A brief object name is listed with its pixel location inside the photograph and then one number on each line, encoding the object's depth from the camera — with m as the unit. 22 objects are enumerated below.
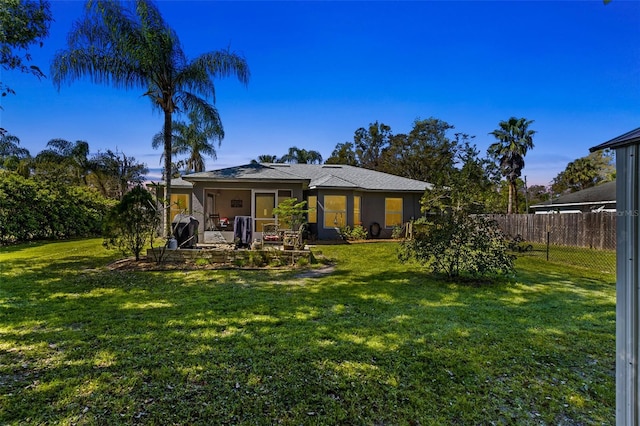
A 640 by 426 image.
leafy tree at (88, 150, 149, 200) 25.20
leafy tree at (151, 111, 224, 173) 20.30
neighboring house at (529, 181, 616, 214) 18.81
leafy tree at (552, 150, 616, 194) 31.97
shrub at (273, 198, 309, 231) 11.30
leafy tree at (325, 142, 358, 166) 37.53
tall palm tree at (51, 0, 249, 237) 10.30
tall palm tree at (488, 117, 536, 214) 25.94
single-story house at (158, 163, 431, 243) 13.49
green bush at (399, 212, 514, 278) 6.47
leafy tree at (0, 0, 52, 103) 5.39
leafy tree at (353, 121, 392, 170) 34.84
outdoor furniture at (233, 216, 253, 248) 10.42
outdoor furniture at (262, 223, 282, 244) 12.00
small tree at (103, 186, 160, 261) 8.37
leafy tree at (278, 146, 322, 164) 37.75
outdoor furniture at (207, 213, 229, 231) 14.12
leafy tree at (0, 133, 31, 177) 18.12
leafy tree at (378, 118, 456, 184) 28.35
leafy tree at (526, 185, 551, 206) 44.31
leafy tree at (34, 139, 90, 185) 21.23
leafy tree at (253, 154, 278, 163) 36.12
